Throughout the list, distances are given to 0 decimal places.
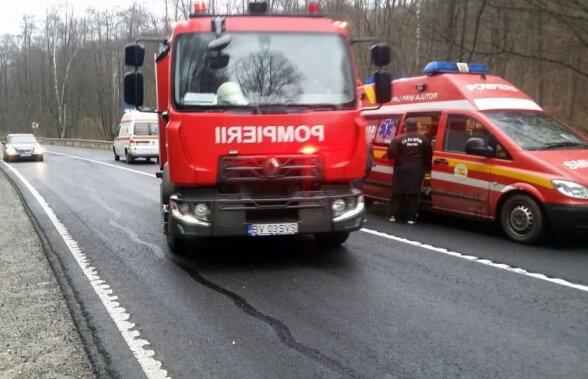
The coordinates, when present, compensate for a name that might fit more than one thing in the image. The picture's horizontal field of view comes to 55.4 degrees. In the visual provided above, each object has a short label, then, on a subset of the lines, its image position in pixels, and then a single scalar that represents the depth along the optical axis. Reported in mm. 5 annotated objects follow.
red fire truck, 5941
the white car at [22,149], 28203
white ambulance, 25281
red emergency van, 7234
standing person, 9000
